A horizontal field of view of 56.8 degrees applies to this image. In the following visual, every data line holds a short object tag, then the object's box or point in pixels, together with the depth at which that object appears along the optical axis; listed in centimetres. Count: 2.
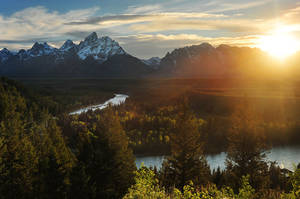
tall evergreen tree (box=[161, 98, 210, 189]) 4253
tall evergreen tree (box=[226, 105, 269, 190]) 4241
